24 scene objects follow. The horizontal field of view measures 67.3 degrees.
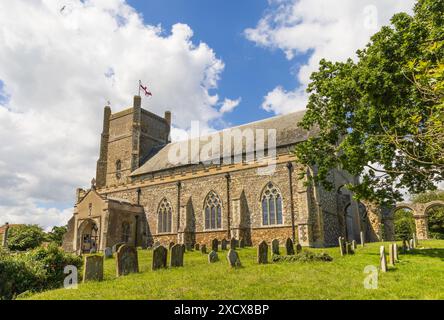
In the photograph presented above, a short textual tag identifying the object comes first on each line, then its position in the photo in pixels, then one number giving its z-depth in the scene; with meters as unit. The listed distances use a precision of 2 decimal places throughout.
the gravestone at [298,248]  16.12
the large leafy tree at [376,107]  11.76
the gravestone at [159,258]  11.64
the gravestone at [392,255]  11.24
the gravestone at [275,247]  15.12
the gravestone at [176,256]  12.25
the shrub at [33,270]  9.99
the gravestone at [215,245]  18.36
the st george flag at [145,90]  38.76
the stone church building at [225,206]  21.56
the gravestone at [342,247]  14.39
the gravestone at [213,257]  13.50
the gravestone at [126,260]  10.65
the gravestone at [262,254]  12.54
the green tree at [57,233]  38.24
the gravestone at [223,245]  19.63
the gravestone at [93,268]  9.77
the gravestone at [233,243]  18.63
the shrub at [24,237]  32.06
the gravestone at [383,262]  9.93
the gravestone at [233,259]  11.45
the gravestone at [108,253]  17.41
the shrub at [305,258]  12.58
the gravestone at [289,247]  14.85
